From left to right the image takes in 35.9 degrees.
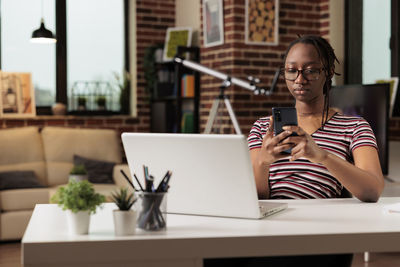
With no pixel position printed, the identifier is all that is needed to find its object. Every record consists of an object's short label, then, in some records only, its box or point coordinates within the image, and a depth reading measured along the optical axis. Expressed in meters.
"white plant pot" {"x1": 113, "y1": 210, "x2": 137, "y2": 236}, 1.37
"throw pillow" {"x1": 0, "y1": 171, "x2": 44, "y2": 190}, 5.11
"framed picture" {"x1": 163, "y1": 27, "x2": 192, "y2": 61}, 6.07
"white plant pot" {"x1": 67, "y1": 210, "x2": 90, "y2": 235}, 1.37
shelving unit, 5.84
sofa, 4.97
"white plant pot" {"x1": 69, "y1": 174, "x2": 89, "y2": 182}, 4.74
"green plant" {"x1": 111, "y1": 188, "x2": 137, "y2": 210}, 1.41
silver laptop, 1.51
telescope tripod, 5.05
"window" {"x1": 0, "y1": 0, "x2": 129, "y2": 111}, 6.12
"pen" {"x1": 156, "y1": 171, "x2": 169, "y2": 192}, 1.48
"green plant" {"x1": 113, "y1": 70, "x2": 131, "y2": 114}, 6.52
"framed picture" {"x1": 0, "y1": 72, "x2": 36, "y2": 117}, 5.88
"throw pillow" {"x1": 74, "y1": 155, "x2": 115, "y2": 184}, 5.50
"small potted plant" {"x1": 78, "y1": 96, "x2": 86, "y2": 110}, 6.34
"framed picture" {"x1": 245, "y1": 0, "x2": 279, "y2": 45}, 5.27
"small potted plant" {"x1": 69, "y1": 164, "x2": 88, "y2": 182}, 4.78
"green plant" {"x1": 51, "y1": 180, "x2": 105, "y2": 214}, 1.38
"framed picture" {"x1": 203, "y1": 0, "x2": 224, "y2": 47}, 5.36
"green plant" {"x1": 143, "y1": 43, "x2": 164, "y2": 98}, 6.38
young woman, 1.97
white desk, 1.29
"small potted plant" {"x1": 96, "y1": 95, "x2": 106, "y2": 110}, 6.42
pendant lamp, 5.50
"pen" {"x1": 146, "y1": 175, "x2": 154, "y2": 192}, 1.46
